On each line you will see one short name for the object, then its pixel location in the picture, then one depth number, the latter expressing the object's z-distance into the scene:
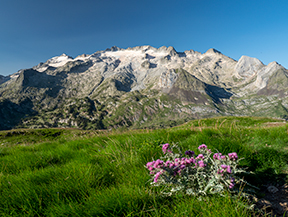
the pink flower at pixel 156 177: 2.73
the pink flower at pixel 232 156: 2.99
